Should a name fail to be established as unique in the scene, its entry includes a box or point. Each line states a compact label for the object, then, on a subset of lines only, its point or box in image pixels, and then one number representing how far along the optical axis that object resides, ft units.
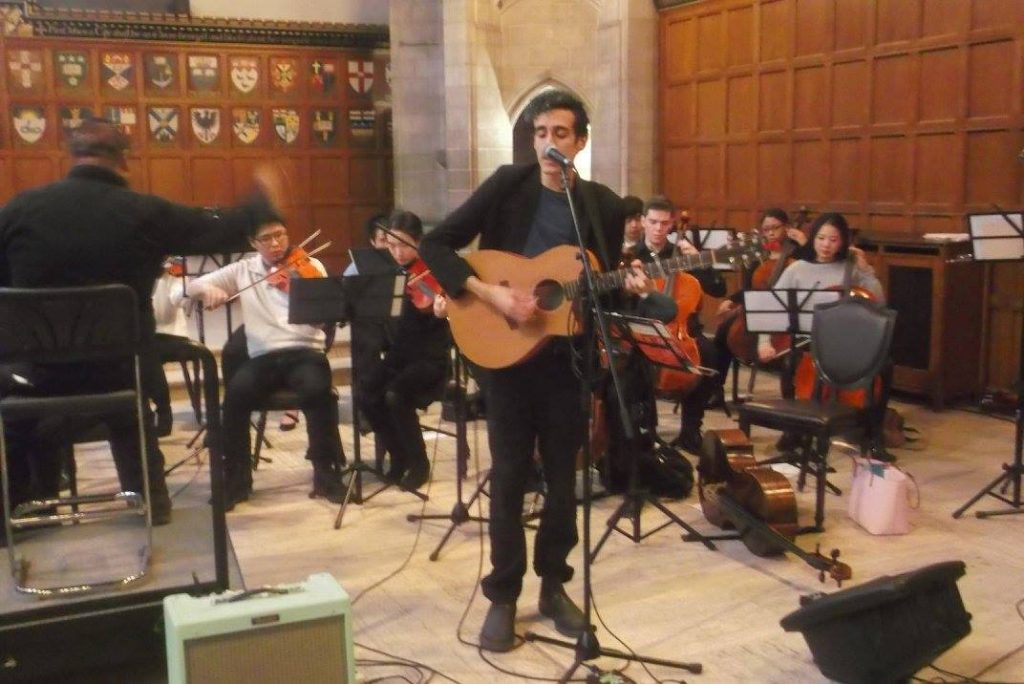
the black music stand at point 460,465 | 15.36
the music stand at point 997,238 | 18.01
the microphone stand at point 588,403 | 9.68
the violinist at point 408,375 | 18.12
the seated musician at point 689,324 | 19.94
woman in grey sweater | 19.62
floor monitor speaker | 9.95
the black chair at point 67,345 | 10.23
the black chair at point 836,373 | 15.75
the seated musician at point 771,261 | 22.07
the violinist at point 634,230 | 21.87
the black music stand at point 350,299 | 16.30
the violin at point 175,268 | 20.45
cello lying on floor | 14.64
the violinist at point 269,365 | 17.37
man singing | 11.10
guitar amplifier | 8.55
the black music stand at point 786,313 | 18.48
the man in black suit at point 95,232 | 11.44
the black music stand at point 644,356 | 11.90
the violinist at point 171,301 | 19.81
